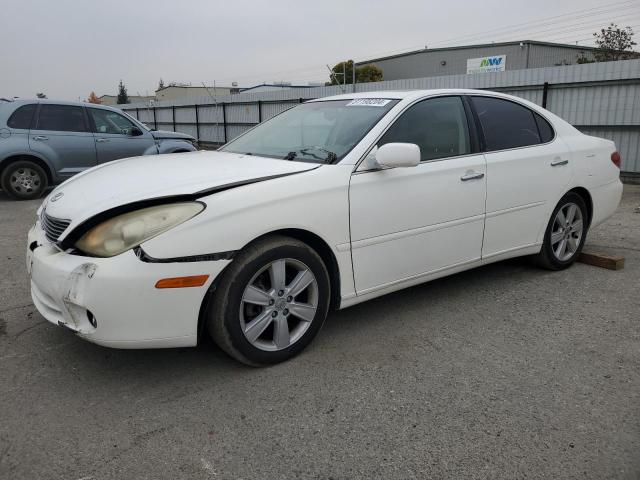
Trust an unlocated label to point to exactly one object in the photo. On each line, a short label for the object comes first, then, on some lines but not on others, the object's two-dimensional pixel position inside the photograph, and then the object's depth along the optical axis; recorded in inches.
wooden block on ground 189.8
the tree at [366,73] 2372.0
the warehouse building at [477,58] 1946.4
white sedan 102.7
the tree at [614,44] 1196.5
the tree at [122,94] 3330.5
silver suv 355.3
